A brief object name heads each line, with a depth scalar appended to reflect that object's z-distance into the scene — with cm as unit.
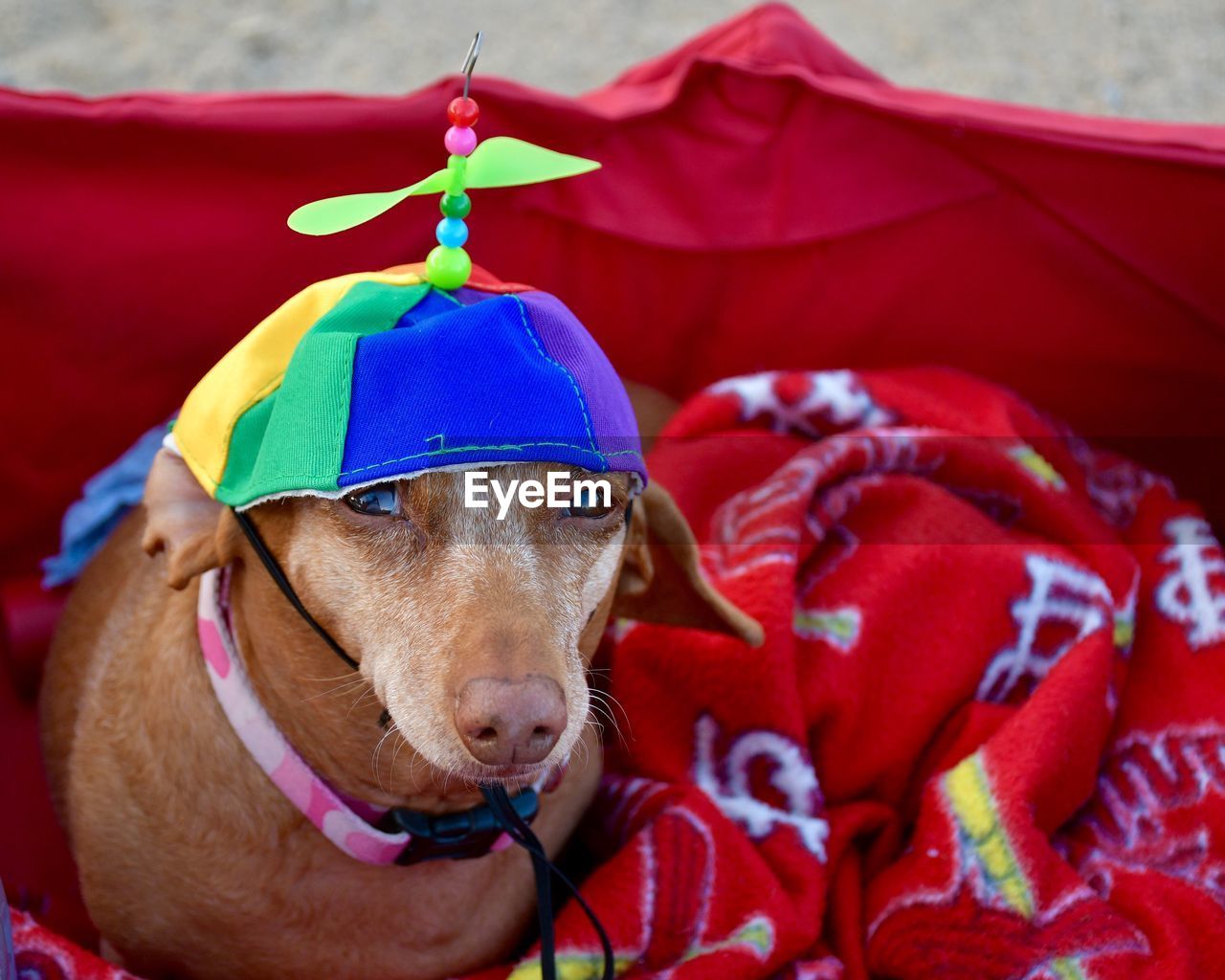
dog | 61
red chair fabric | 82
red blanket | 75
